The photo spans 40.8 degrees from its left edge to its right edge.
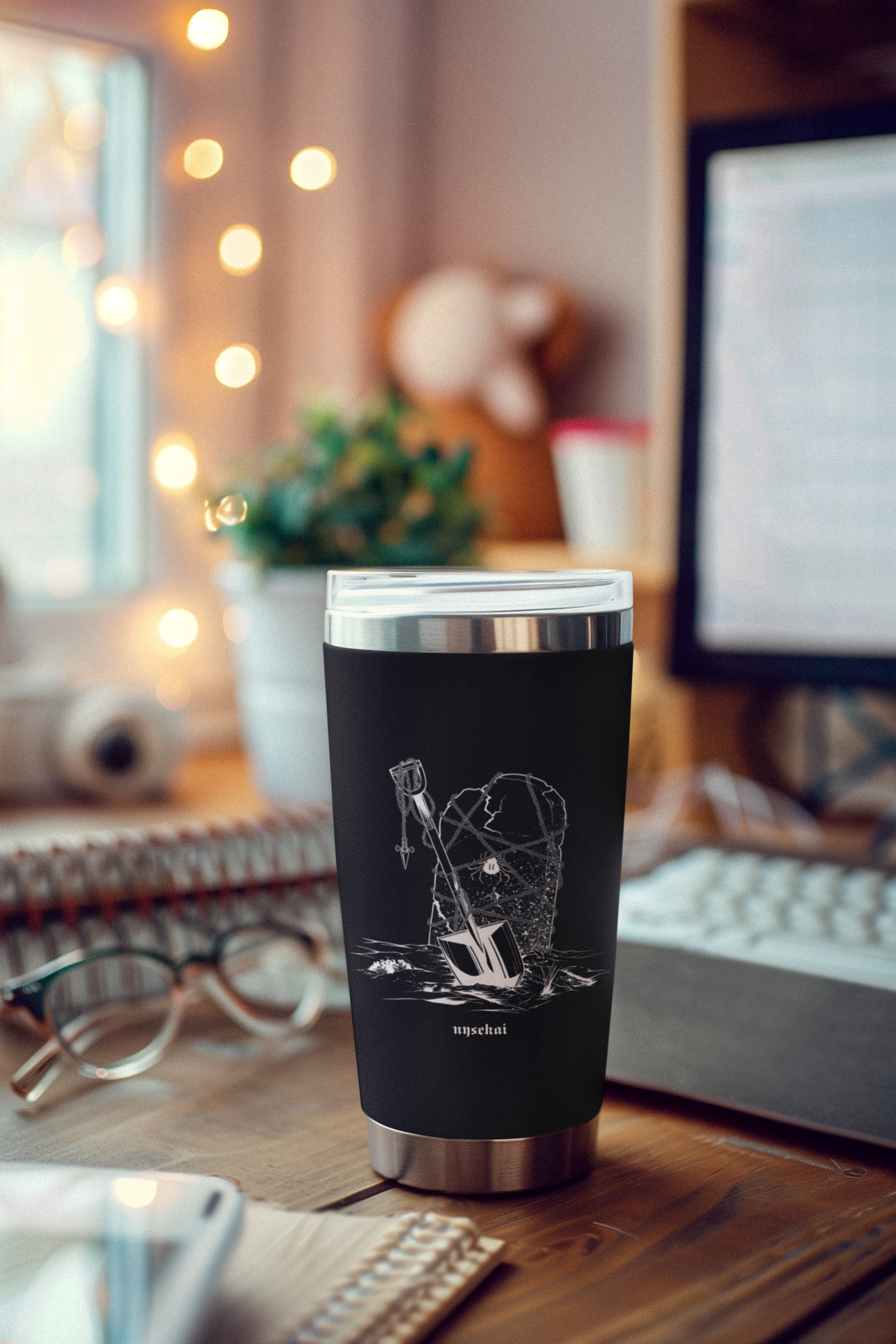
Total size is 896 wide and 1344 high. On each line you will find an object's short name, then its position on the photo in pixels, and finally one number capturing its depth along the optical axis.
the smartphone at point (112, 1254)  0.23
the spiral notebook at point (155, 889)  0.44
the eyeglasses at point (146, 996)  0.39
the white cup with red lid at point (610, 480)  0.93
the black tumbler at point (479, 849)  0.27
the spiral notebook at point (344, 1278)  0.23
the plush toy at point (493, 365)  1.15
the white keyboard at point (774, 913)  0.42
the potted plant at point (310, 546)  0.78
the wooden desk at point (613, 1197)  0.25
